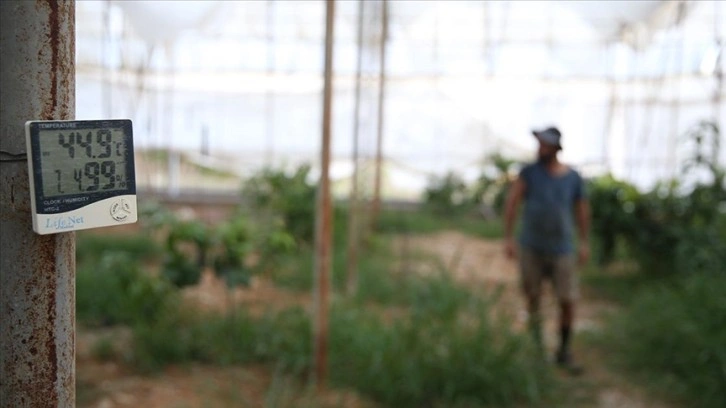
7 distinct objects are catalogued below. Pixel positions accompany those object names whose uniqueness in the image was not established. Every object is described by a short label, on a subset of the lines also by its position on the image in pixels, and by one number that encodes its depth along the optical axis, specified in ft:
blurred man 16.34
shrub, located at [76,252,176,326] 16.33
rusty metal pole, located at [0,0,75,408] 4.46
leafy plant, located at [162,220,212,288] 15.69
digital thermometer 4.36
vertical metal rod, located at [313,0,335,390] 13.60
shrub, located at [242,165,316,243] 23.47
